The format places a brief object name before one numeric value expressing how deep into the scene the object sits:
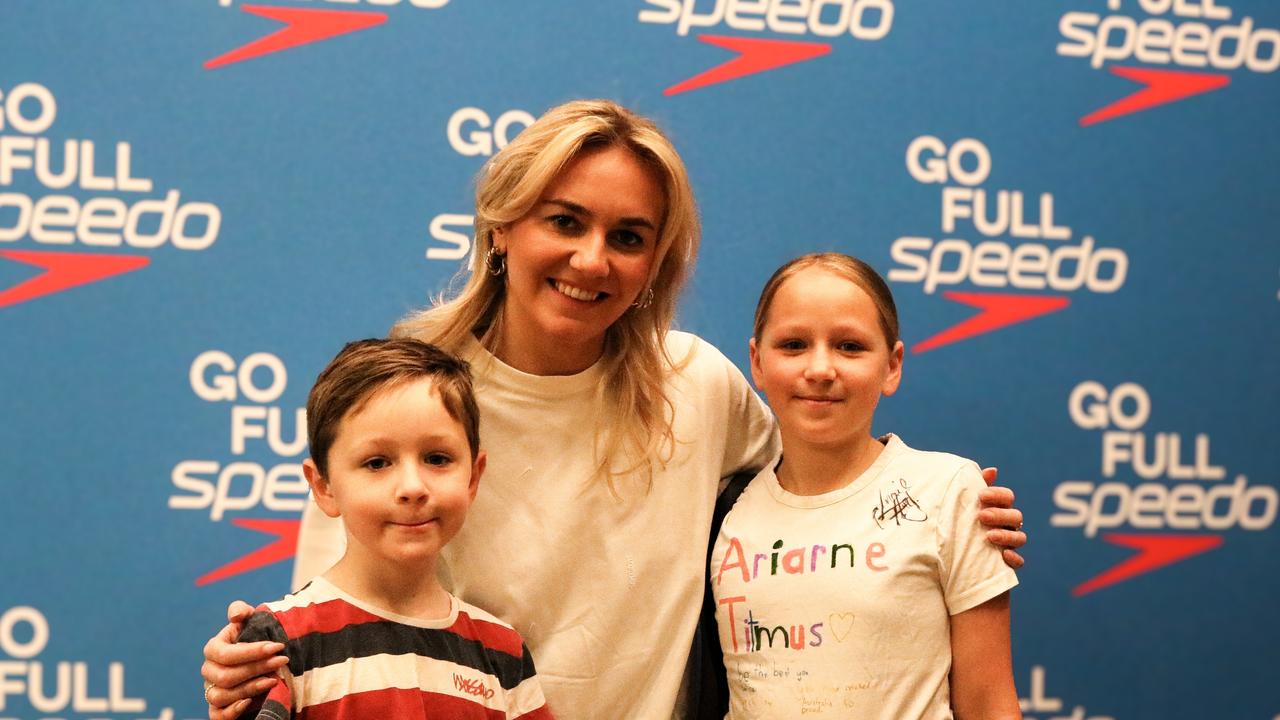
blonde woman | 1.69
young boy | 1.37
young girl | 1.62
